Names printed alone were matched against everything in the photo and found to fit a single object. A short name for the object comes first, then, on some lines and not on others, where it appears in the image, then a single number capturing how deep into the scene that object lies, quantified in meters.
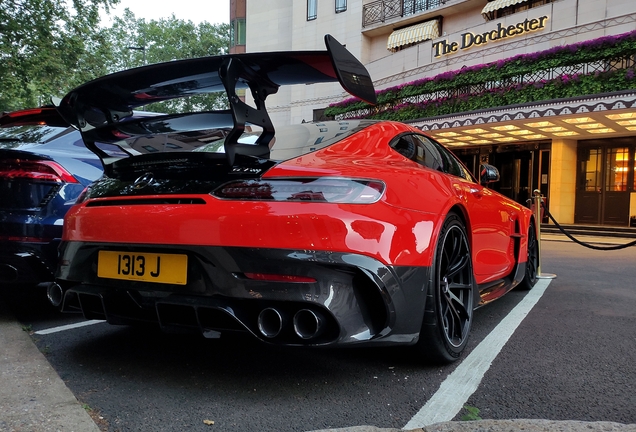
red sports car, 2.03
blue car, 3.20
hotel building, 13.87
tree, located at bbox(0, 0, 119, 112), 14.86
